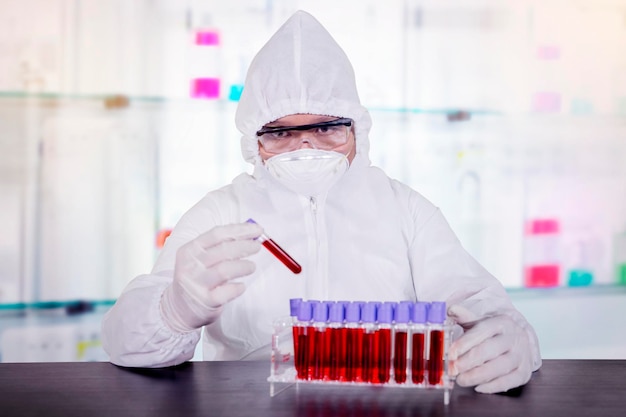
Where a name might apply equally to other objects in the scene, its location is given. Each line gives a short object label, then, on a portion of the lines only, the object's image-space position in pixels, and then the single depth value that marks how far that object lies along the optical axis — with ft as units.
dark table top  2.91
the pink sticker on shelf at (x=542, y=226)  7.92
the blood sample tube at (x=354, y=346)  3.18
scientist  4.69
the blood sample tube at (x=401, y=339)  3.15
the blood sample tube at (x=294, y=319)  3.24
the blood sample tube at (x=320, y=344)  3.21
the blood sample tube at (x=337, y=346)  3.19
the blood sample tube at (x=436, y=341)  3.12
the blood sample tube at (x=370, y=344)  3.18
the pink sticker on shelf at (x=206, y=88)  7.74
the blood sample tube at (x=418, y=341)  3.14
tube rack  3.14
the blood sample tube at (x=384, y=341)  3.17
